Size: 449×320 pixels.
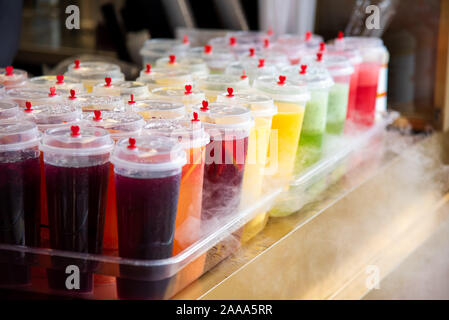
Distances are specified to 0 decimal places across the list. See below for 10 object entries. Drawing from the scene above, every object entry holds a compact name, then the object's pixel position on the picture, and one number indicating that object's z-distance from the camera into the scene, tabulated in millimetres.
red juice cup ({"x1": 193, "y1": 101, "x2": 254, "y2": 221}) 1393
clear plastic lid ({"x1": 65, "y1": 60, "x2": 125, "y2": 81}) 1796
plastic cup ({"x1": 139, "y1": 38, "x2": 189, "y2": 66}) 2312
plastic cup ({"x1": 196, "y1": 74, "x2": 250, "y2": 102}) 1725
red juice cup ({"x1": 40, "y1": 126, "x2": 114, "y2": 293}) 1148
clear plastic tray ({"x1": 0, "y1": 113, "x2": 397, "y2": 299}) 1167
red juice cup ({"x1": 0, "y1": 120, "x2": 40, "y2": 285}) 1154
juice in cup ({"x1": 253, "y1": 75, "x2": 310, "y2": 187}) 1651
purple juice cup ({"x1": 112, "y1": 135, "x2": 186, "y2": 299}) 1122
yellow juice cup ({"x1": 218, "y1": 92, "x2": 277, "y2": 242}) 1517
